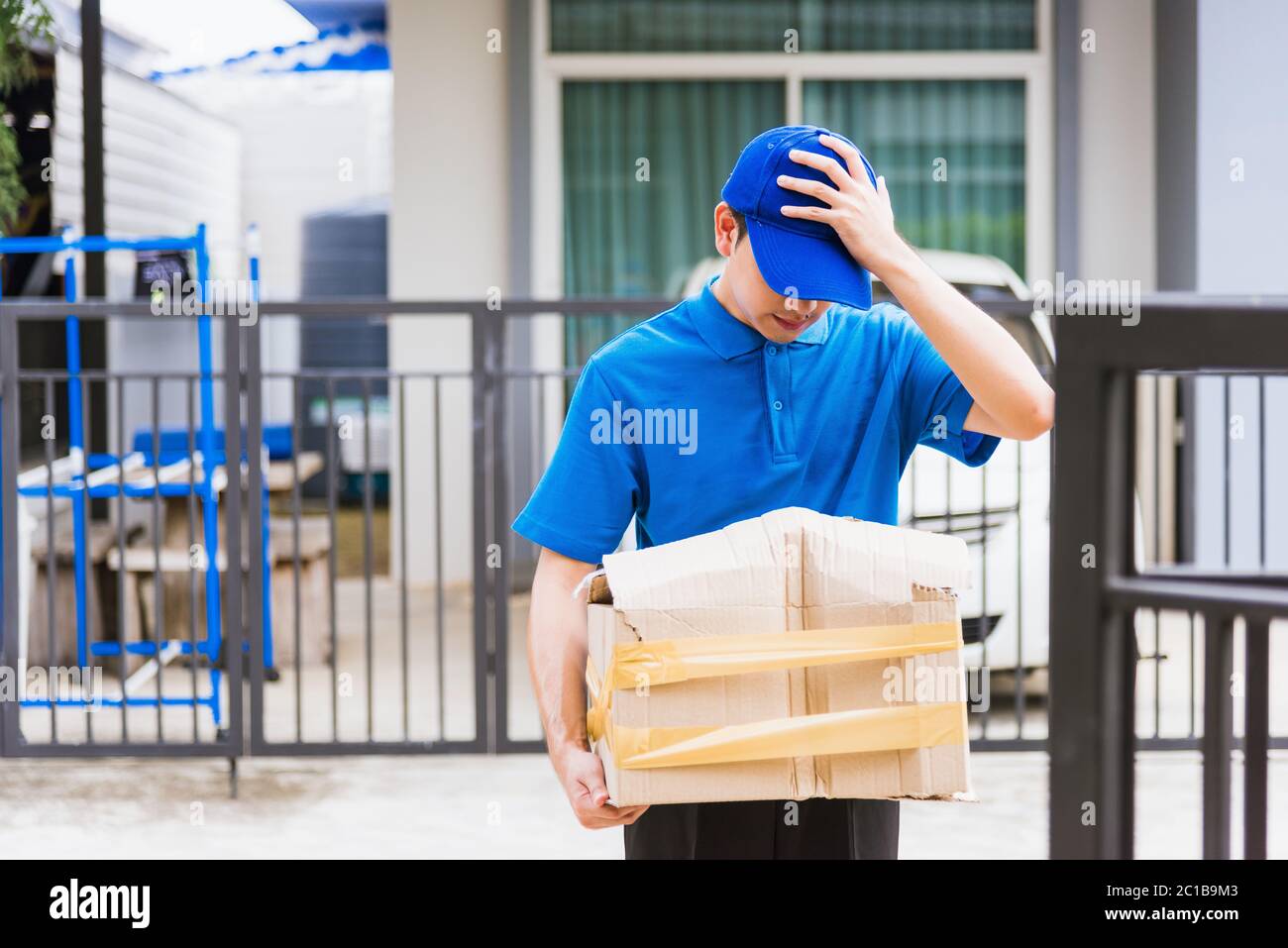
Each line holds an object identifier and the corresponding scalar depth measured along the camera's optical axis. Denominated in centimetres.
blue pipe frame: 567
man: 220
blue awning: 1002
